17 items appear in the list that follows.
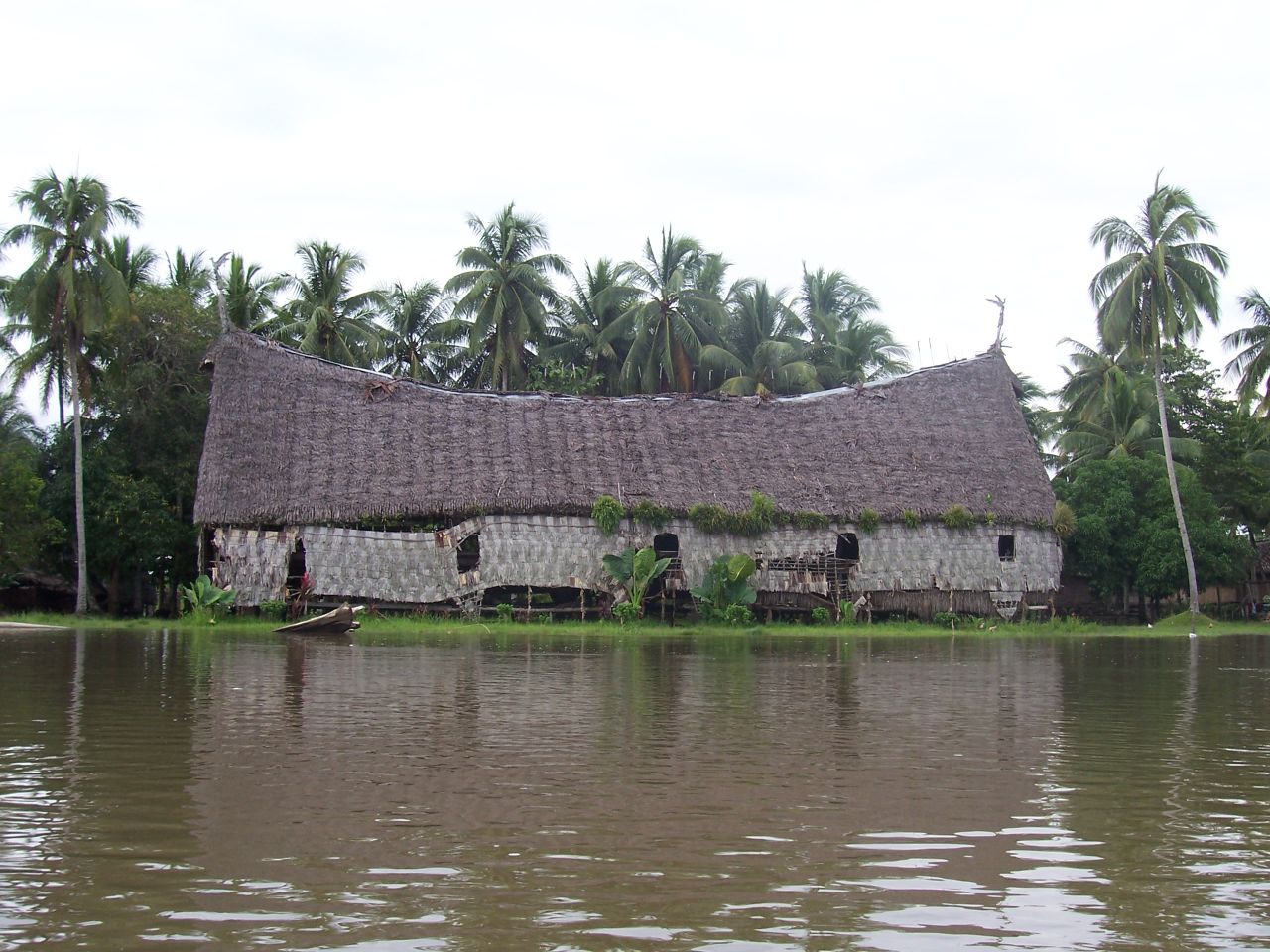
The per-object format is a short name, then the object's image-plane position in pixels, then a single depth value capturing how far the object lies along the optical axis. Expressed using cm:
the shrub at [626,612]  2477
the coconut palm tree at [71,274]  2664
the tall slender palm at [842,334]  3831
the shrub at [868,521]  2619
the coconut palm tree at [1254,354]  3136
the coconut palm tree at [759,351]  3588
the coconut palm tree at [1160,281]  2970
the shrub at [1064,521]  2783
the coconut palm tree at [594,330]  3797
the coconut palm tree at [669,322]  3612
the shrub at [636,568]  2455
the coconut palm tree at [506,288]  3491
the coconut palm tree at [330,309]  3388
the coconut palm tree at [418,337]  3834
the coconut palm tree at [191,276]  3422
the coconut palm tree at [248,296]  3203
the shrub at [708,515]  2553
